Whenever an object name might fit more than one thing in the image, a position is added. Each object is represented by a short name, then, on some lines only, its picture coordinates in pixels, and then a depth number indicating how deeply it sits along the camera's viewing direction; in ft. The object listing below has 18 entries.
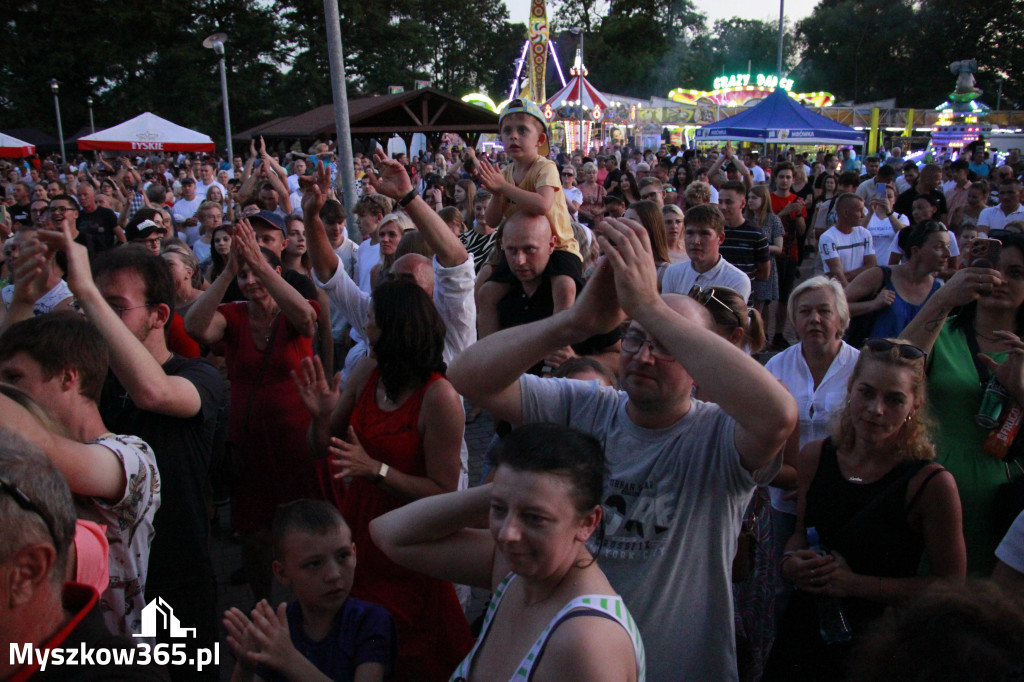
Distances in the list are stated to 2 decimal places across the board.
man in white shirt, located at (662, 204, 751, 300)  15.51
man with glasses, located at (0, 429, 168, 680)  4.45
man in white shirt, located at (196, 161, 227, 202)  37.53
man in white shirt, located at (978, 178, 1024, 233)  26.21
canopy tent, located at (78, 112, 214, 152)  63.52
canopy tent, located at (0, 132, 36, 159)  71.10
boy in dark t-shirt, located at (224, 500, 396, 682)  6.91
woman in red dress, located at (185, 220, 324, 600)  11.44
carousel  92.17
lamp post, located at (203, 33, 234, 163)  51.62
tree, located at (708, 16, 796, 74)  274.98
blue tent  52.37
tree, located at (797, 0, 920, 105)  203.72
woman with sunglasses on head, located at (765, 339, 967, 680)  7.32
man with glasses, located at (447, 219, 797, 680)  5.70
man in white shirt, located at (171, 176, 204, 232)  33.45
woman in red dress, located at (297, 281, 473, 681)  8.36
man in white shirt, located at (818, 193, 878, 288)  21.76
